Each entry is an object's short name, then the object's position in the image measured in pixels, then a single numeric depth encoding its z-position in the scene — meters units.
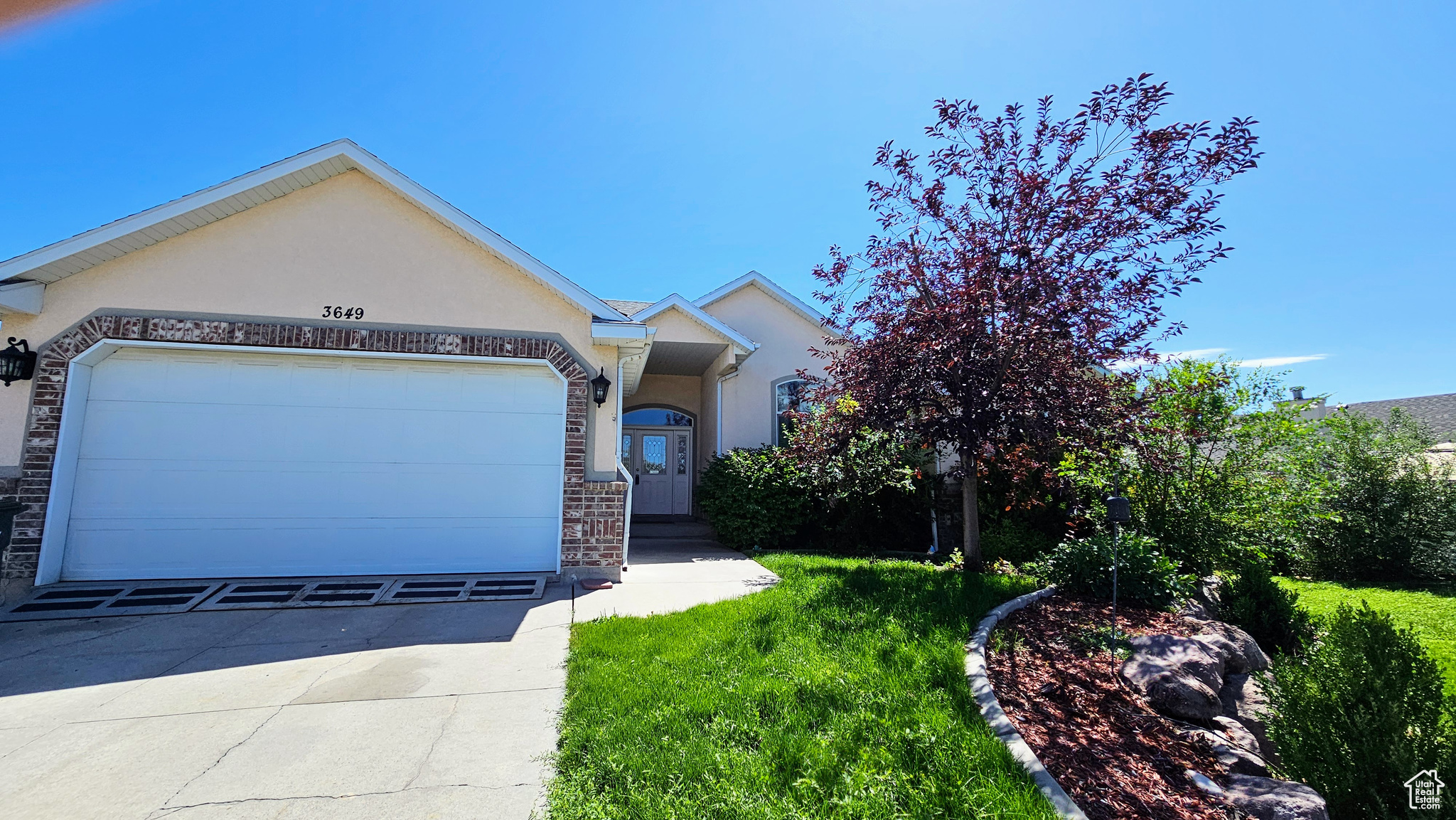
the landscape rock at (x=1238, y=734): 3.43
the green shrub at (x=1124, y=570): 5.24
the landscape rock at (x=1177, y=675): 3.62
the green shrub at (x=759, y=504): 10.29
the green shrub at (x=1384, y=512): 9.67
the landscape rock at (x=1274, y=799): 2.52
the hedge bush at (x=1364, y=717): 2.47
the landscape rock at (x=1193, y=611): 5.04
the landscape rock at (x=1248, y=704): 3.71
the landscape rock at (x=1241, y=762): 3.09
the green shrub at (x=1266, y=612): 5.27
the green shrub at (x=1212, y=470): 5.89
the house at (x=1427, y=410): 18.27
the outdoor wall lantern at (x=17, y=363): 6.13
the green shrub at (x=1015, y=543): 9.78
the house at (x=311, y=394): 6.45
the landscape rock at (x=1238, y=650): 4.41
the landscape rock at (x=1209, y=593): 5.69
